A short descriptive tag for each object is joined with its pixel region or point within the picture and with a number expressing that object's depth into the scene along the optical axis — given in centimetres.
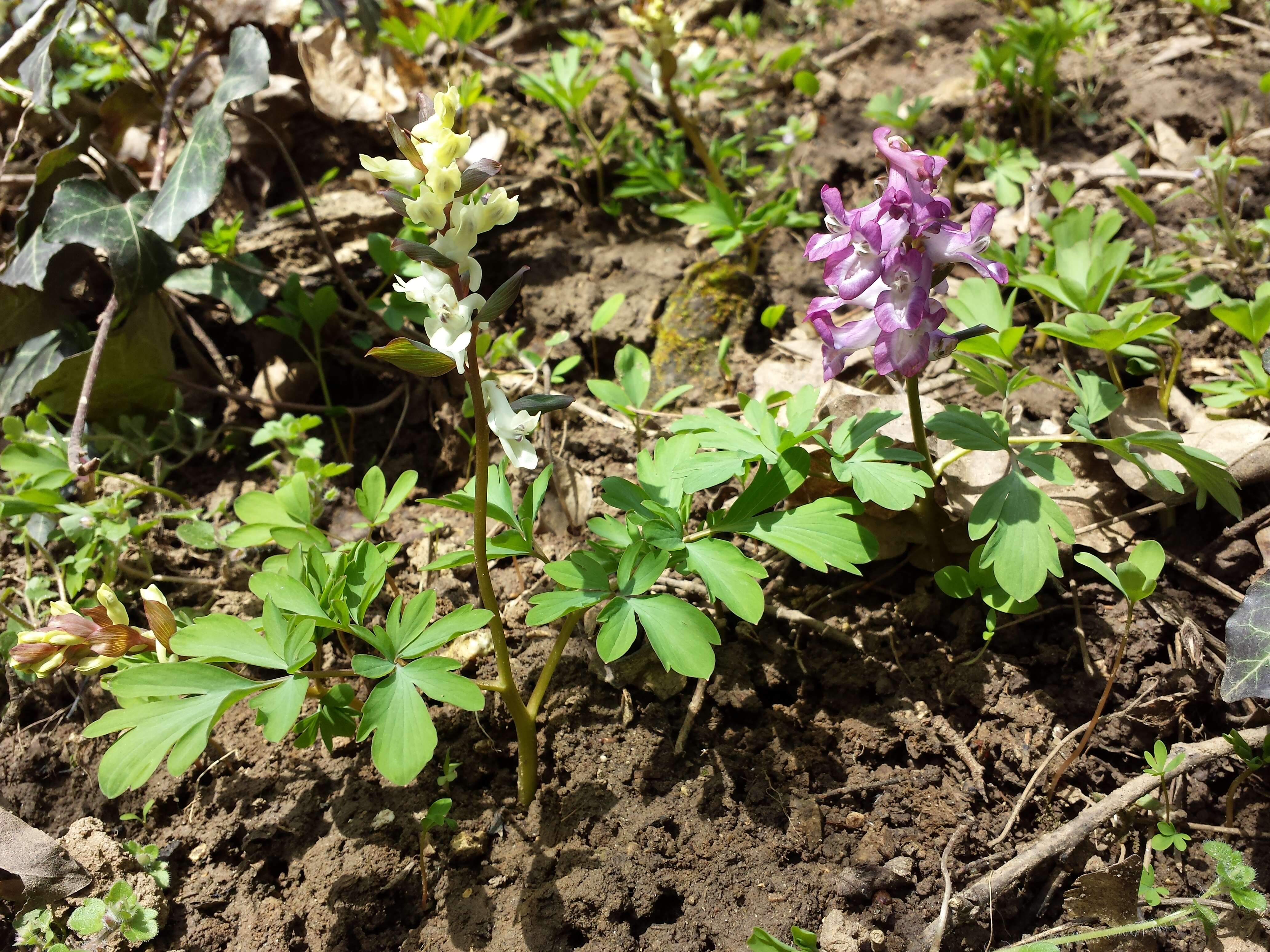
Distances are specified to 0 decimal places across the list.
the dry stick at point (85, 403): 31
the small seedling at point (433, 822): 24
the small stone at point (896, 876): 24
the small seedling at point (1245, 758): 24
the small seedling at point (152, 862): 26
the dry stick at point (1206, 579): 27
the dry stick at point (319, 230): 35
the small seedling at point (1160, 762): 23
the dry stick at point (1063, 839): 23
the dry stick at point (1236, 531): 28
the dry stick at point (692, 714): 27
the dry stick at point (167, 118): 36
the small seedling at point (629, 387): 31
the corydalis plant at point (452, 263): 20
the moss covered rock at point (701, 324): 37
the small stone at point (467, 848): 25
